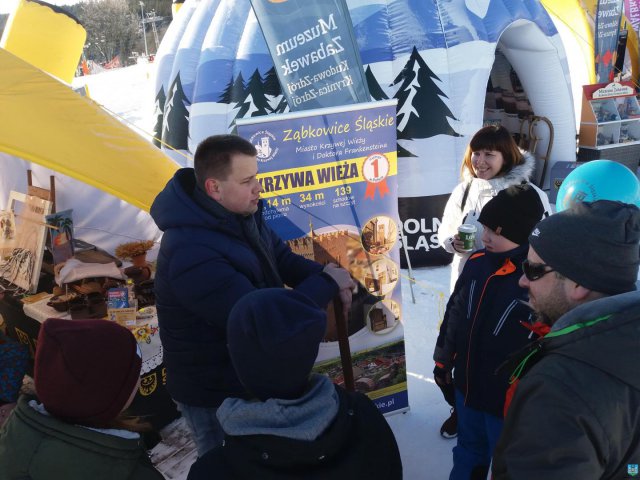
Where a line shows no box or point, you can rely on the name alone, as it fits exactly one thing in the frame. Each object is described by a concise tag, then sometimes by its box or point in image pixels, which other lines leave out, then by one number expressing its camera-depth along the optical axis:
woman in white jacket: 3.24
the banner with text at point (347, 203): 2.88
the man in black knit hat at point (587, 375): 1.10
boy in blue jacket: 2.16
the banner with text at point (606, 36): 8.94
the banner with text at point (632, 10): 11.84
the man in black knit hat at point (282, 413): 1.16
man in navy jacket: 1.91
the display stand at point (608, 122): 8.66
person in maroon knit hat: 1.42
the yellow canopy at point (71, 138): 3.12
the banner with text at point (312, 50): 3.35
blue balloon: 2.69
